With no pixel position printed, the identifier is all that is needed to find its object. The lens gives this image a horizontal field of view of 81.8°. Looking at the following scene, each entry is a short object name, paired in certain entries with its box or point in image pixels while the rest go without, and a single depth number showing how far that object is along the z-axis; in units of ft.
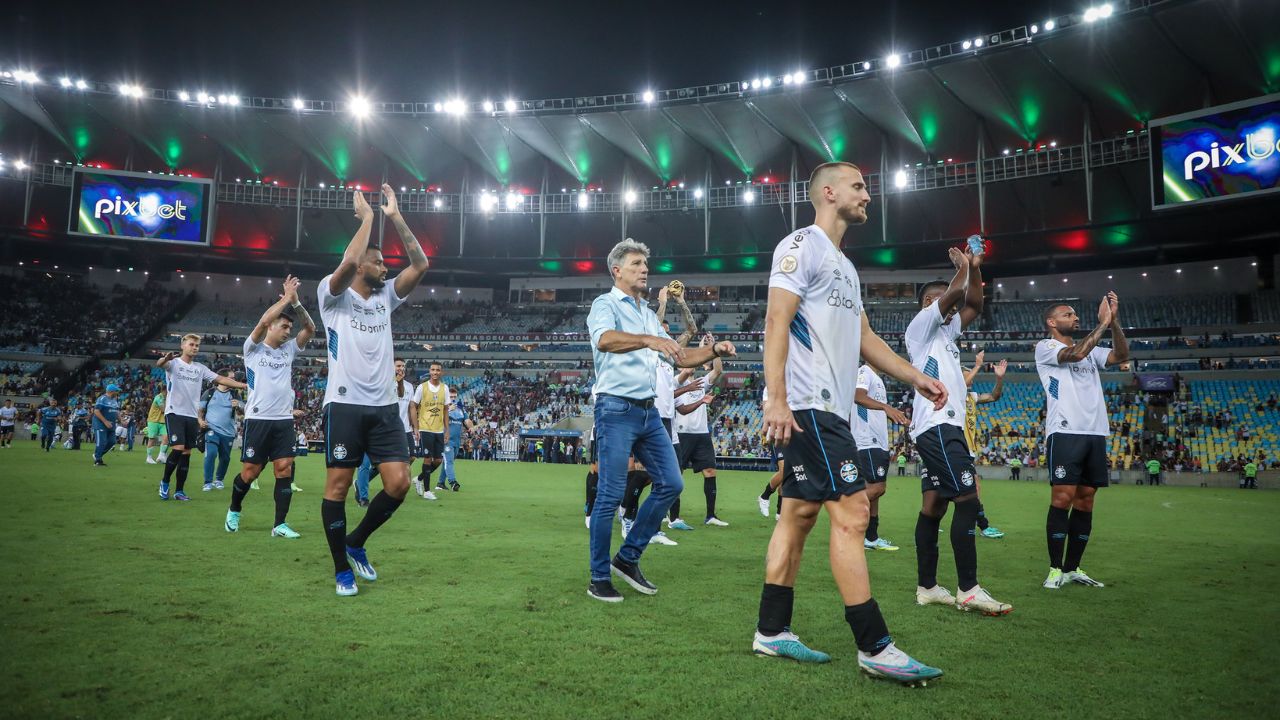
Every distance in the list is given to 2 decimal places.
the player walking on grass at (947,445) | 15.96
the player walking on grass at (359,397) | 16.69
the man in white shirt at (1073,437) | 19.33
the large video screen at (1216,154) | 94.68
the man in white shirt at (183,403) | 34.32
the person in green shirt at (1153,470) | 84.79
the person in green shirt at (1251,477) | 81.25
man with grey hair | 16.37
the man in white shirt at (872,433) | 23.65
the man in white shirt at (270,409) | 25.39
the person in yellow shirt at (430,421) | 41.47
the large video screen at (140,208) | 137.28
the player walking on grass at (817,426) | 11.20
